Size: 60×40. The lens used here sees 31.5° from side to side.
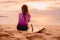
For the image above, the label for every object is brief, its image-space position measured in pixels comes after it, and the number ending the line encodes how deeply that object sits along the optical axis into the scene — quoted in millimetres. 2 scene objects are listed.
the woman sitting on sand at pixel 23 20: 2072
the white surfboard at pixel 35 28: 2038
